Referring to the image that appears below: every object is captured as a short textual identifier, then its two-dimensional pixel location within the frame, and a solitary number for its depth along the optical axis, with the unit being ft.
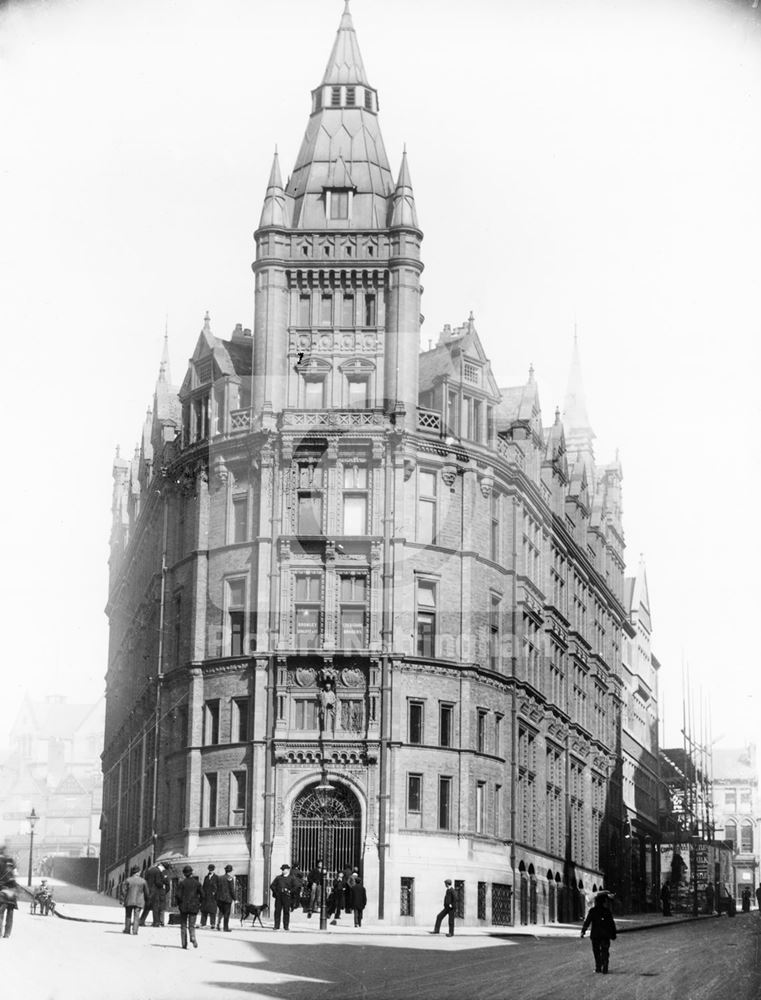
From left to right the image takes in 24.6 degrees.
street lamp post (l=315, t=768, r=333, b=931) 188.65
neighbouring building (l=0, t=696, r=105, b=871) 416.67
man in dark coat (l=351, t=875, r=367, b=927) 161.27
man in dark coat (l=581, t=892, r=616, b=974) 109.50
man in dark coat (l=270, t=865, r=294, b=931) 147.13
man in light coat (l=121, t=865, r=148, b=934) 127.75
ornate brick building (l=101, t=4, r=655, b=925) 189.16
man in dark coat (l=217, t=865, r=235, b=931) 140.46
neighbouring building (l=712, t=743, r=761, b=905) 471.21
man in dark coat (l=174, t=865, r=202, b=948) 115.55
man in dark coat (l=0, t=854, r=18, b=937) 111.24
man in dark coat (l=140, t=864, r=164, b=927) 145.69
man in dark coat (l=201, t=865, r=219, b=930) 133.80
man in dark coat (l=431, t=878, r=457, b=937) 149.48
